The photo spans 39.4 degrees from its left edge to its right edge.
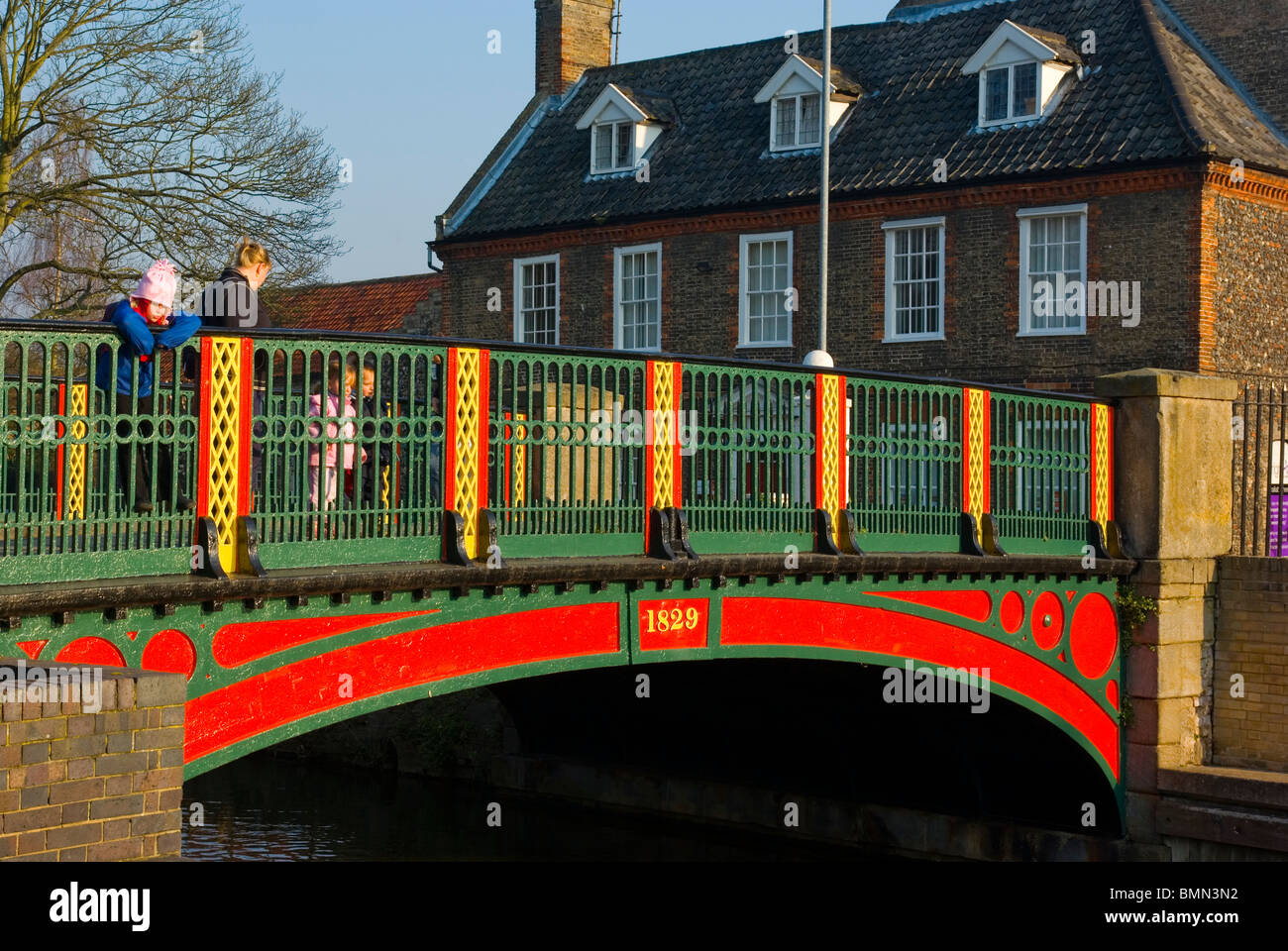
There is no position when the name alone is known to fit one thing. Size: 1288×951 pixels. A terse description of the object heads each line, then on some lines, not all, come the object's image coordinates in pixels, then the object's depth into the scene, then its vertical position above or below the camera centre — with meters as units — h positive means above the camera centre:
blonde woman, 10.16 +0.96
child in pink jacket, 9.92 +0.14
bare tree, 25.45 +4.49
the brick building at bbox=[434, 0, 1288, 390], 24.27 +3.87
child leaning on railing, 8.91 +0.60
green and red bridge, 8.91 -0.46
